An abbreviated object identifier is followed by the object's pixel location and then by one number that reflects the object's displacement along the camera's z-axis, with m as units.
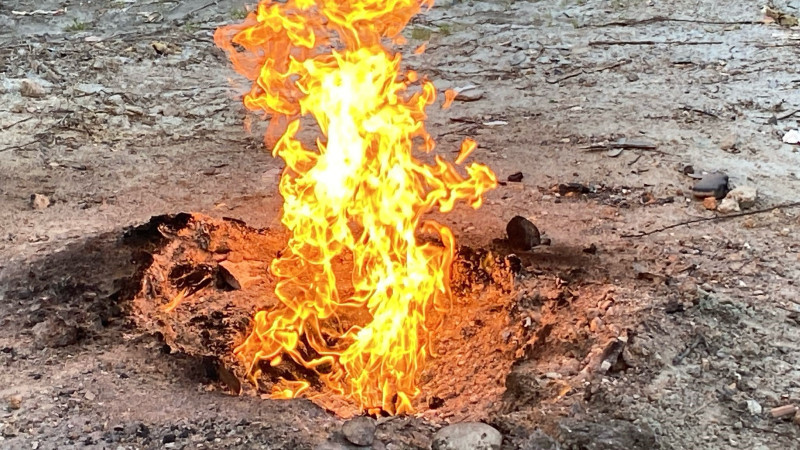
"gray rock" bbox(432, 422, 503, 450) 2.95
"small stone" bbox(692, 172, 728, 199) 4.85
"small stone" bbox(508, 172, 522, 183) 5.29
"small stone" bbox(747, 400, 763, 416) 3.14
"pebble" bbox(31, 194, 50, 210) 5.19
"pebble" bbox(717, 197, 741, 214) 4.69
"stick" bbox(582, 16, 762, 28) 7.87
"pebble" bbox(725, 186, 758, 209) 4.73
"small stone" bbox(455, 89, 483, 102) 6.71
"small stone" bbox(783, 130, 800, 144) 5.59
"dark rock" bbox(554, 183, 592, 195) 5.09
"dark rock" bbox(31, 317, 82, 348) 3.72
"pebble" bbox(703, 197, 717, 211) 4.75
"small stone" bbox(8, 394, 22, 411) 3.29
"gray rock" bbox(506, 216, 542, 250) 4.38
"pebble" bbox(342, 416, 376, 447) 2.97
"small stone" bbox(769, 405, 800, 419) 3.12
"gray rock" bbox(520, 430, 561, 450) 2.93
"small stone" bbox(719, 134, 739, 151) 5.55
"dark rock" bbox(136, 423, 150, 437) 3.10
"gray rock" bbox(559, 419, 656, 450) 2.93
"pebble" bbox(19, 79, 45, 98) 6.96
